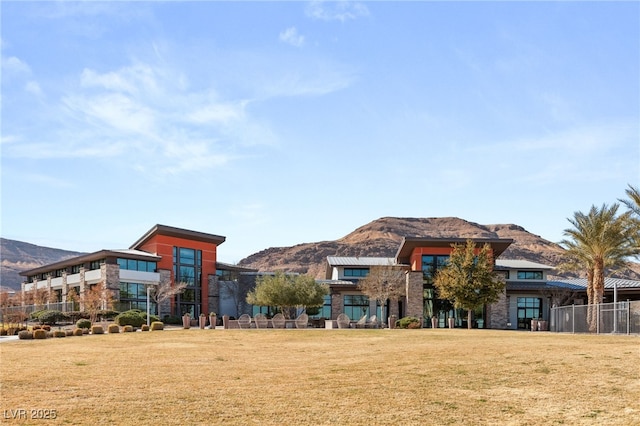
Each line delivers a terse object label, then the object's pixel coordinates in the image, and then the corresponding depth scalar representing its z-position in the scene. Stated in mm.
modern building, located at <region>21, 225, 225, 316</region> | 64062
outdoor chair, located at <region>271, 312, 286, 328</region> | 50938
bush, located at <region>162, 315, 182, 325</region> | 60969
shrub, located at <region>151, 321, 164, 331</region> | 48031
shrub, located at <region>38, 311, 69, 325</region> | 56819
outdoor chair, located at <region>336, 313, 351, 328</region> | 50969
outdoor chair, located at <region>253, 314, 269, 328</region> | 50212
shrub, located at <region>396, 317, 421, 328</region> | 52688
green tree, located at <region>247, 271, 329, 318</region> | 58094
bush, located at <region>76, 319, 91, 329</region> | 47362
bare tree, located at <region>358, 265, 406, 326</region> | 59500
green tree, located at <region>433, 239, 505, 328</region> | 53656
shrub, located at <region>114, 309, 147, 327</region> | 51656
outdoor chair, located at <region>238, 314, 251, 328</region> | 50219
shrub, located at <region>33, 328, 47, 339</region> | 39453
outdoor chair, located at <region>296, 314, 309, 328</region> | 51562
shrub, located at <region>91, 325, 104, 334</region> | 44156
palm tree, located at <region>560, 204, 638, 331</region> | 44906
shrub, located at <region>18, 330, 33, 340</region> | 39166
